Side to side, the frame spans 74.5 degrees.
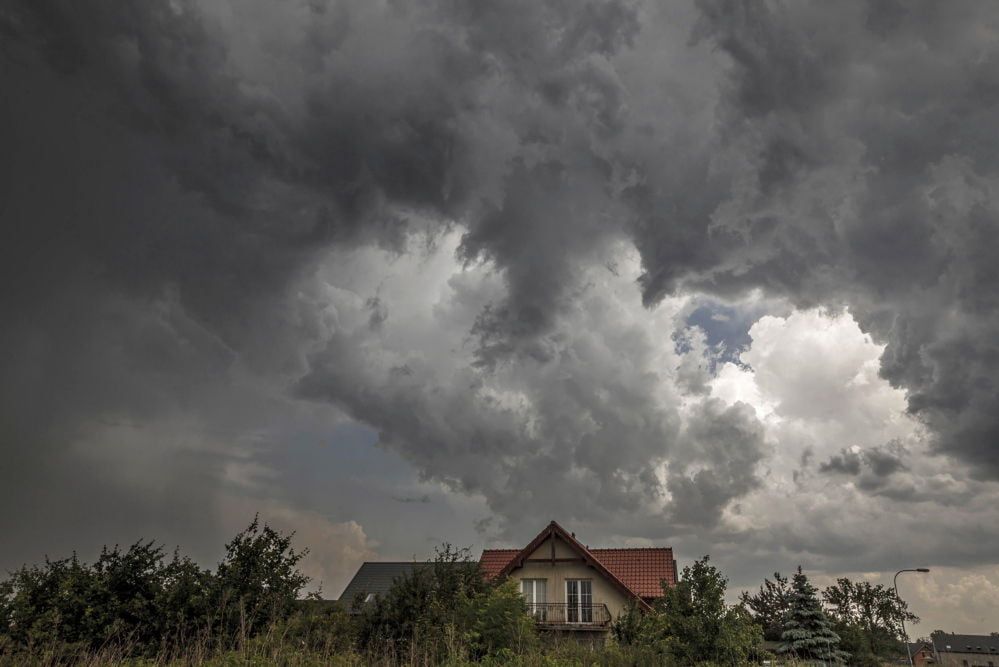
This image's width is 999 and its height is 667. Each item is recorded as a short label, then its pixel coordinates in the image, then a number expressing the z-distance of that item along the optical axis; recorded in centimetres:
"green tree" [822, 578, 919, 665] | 3941
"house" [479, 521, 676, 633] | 3694
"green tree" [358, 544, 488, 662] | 1842
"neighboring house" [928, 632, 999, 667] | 12781
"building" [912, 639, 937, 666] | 9506
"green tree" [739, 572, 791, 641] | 5966
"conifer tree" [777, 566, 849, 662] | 3609
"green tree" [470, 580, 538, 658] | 1769
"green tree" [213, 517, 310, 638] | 1983
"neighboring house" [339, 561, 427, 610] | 4766
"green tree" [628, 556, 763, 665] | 1683
